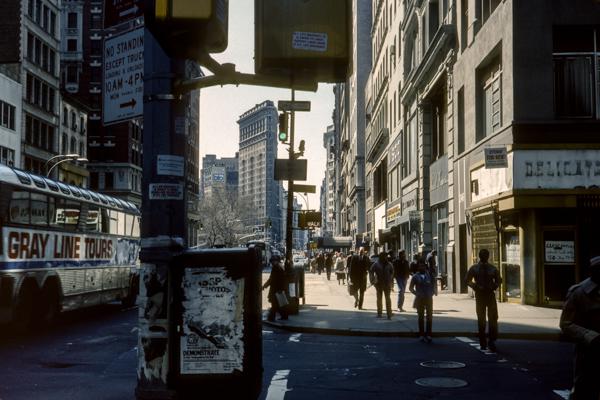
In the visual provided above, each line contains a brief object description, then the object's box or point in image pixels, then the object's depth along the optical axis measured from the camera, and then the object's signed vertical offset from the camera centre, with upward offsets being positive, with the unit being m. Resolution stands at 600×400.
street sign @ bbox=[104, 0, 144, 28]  5.59 +1.86
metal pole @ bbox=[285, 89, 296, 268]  21.66 +1.32
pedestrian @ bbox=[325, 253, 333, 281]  52.58 -1.19
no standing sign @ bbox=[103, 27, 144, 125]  5.79 +1.40
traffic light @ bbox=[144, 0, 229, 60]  4.40 +1.42
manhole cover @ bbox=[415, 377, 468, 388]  9.77 -1.82
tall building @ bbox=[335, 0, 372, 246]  86.69 +16.38
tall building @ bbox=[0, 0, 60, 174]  60.44 +14.78
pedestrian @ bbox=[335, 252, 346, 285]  43.25 -1.12
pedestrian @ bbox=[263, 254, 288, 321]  19.12 -0.94
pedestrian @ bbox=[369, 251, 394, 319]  19.53 -0.78
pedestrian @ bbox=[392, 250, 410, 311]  23.39 -0.73
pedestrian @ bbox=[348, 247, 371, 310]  23.09 -0.75
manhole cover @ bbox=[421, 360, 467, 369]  11.51 -1.85
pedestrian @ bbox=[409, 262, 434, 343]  15.16 -0.91
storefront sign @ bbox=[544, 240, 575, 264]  21.44 -0.07
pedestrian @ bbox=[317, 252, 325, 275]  64.12 -1.11
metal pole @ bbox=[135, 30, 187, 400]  5.69 +0.28
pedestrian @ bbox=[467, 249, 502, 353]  13.38 -0.88
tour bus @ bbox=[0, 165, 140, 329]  14.80 +0.03
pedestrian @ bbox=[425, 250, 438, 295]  27.38 -0.36
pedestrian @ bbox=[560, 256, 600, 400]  6.78 -0.73
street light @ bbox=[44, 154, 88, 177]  65.35 +8.06
